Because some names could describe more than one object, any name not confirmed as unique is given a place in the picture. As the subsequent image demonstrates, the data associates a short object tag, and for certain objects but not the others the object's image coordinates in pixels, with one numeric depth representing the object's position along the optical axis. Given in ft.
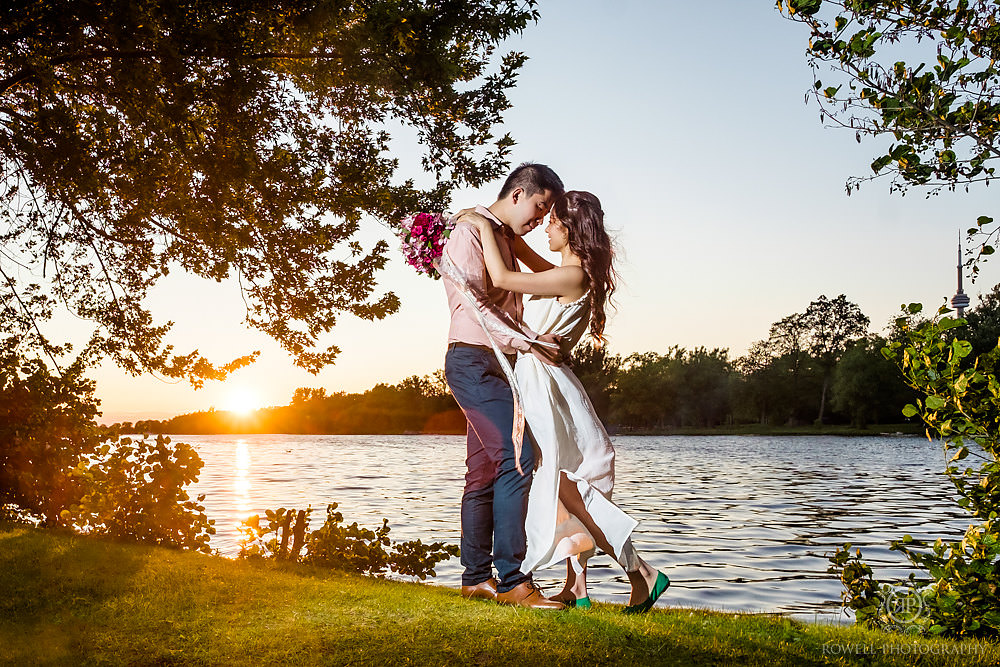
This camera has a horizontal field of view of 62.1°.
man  17.35
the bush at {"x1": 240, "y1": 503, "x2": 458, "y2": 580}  24.44
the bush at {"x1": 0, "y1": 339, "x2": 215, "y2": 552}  26.27
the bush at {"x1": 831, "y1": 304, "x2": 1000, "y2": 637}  17.78
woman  17.31
